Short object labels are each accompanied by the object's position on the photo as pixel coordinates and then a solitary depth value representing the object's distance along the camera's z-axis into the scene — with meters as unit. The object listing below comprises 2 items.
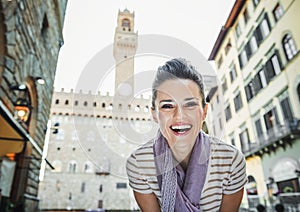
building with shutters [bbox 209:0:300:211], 9.20
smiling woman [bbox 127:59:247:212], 1.19
